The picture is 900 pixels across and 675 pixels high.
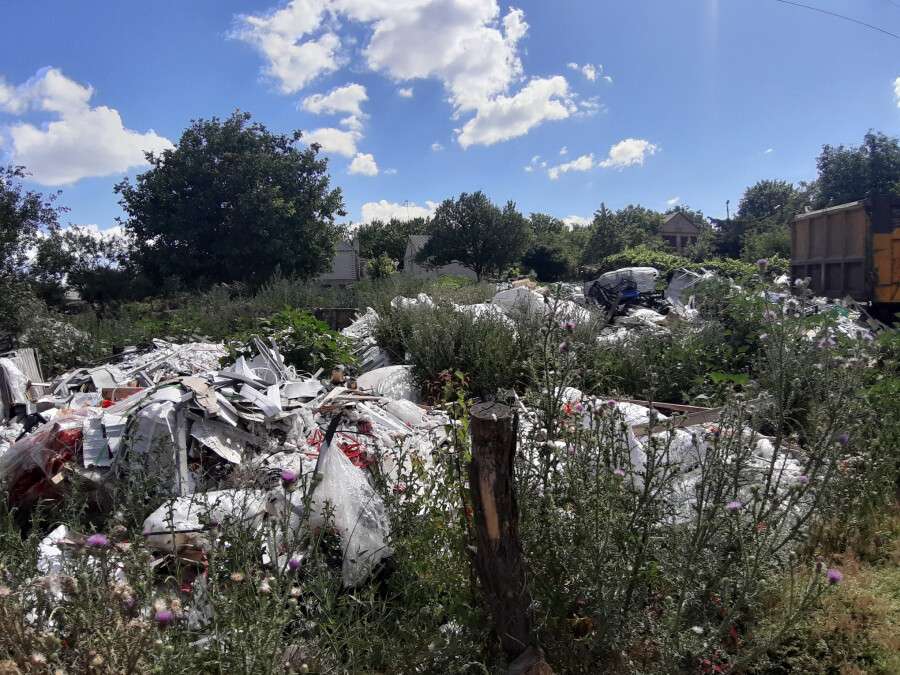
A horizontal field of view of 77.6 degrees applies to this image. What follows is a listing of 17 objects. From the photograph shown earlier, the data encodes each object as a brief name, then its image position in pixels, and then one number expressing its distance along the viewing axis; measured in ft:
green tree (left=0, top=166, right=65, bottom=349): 26.68
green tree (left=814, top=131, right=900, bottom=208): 106.32
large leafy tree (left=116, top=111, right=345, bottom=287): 61.52
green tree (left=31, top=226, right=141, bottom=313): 54.13
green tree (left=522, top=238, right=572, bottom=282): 111.75
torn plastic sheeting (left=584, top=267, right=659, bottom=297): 36.99
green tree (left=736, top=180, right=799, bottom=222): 162.02
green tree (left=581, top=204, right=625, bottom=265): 116.88
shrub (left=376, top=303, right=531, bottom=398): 17.35
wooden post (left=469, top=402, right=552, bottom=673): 5.54
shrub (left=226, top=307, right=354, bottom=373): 19.80
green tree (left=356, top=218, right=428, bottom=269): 174.50
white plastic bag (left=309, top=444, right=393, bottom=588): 7.42
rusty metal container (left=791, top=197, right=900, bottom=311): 26.81
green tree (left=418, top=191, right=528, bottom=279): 100.73
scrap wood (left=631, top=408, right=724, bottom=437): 11.73
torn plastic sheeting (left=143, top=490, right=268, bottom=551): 7.95
